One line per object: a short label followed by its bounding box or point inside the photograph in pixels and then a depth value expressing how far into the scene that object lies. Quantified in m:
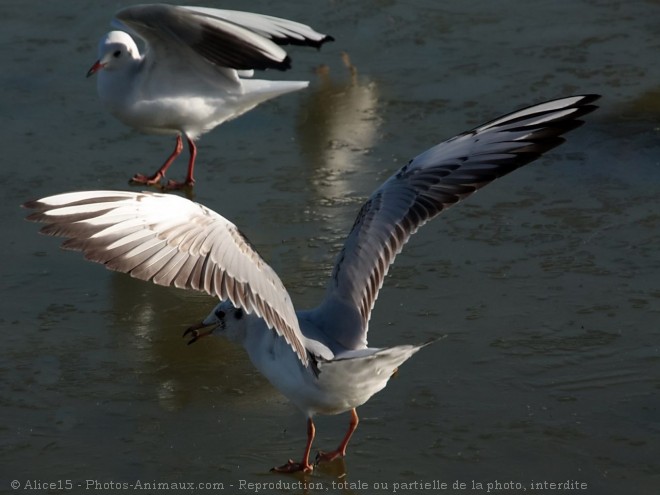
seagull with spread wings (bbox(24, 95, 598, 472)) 8.49
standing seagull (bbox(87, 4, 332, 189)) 14.77
